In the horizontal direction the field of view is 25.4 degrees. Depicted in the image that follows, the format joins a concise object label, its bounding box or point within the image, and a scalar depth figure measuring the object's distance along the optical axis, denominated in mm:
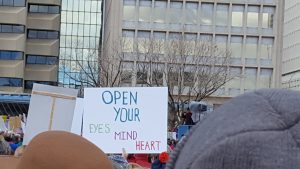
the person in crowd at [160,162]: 4837
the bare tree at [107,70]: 43594
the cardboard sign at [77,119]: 6001
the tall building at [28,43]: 62844
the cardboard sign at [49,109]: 5789
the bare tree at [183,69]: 42719
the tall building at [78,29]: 70312
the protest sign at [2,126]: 14581
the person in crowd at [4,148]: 9023
